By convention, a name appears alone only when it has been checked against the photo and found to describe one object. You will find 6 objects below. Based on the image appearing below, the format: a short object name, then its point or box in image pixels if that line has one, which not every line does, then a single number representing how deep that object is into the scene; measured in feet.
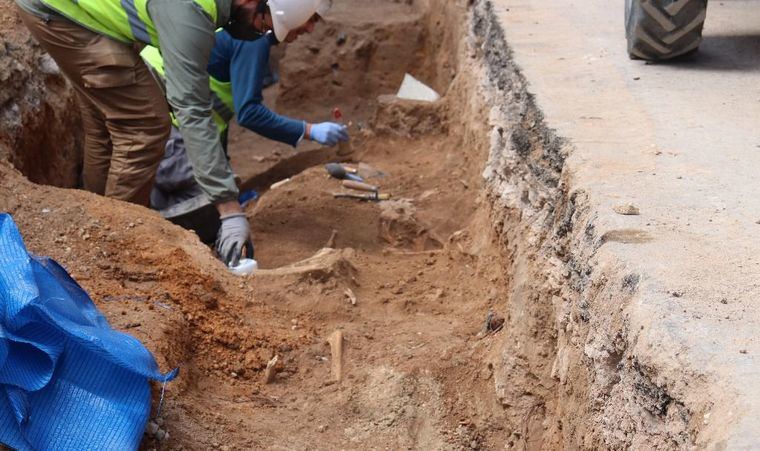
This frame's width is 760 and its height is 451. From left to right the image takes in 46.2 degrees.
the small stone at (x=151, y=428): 8.09
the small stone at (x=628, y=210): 8.41
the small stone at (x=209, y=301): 11.10
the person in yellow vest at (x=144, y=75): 12.61
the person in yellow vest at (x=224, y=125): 16.31
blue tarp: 7.14
